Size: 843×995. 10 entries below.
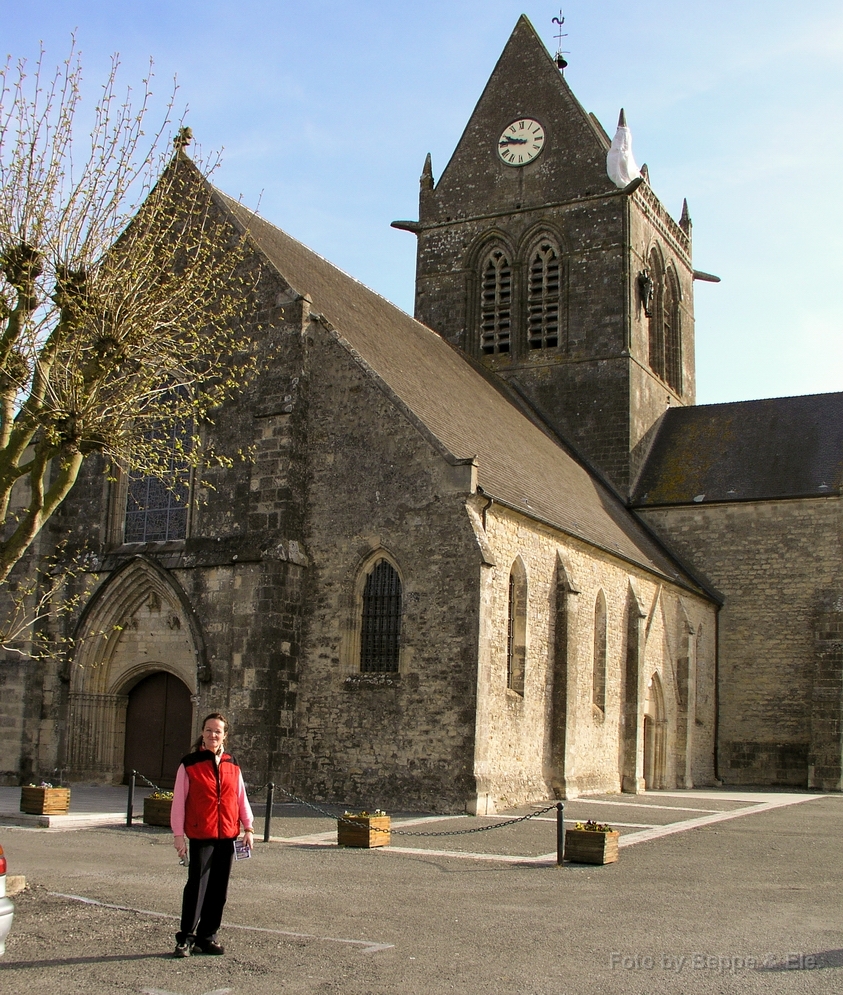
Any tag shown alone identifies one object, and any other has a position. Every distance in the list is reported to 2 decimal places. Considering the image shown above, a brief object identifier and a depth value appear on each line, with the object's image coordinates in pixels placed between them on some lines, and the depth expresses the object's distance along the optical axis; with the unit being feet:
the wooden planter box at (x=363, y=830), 41.83
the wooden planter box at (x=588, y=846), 38.47
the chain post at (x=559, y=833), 38.19
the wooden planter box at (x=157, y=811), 46.11
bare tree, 34.17
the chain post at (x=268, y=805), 42.31
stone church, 56.54
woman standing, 23.90
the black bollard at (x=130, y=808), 46.37
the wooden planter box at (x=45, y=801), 47.24
